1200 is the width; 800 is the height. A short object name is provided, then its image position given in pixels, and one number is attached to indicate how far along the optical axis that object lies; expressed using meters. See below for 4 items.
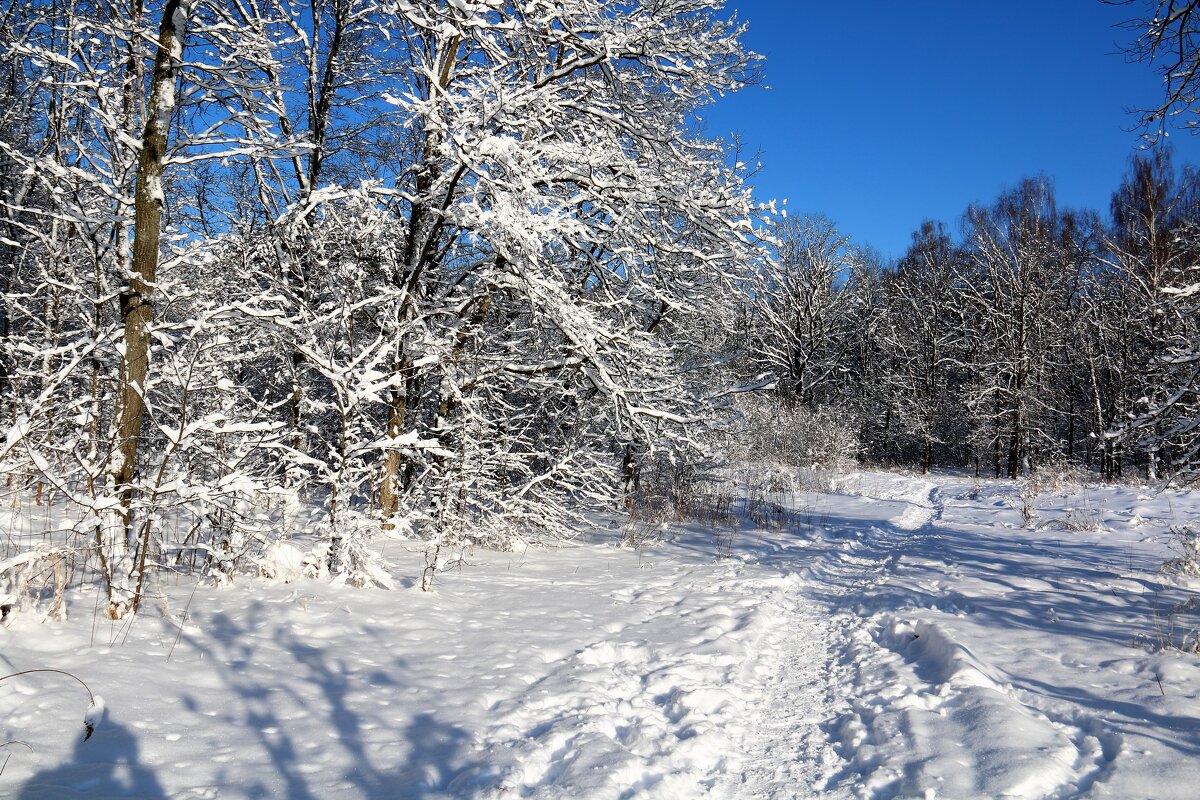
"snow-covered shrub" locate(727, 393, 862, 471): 20.38
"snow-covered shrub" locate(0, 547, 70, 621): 3.55
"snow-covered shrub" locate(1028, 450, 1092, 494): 12.94
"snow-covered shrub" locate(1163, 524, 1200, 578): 5.60
